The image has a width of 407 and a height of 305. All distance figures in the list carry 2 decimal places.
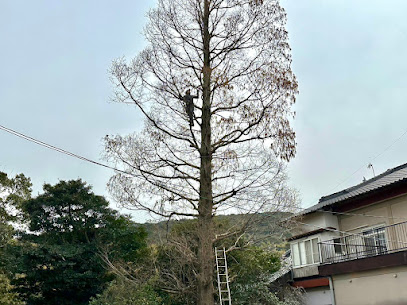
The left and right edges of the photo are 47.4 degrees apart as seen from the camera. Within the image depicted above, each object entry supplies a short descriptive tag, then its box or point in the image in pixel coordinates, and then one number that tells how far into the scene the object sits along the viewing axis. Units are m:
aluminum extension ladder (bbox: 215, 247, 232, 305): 16.67
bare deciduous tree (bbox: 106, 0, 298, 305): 12.21
